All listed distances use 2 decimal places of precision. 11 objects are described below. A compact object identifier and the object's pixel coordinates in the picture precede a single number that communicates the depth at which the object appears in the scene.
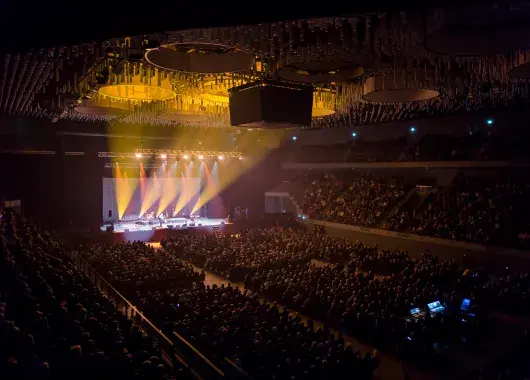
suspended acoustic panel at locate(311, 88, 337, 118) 15.13
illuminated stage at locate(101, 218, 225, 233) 27.23
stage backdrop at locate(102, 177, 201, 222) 29.72
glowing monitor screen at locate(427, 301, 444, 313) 12.14
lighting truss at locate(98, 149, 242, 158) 26.71
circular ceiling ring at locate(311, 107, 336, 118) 15.97
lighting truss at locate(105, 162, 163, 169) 27.63
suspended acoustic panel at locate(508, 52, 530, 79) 9.27
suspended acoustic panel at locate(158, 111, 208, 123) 17.85
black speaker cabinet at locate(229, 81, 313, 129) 10.88
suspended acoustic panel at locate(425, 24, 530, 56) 8.49
